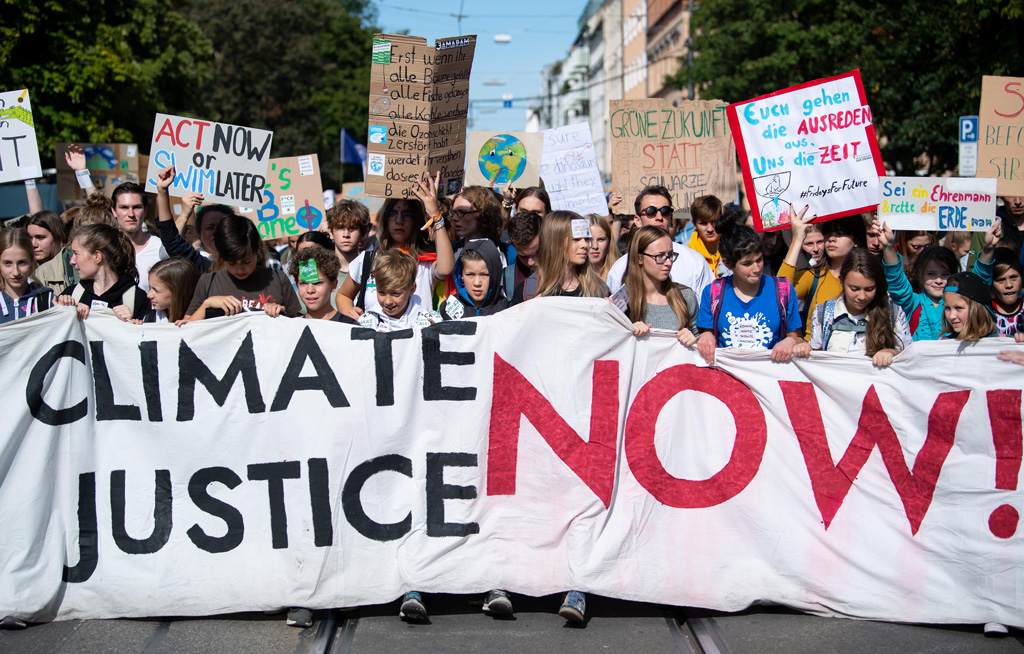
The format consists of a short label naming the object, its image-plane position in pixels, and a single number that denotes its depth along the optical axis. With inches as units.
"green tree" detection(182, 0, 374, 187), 1587.1
